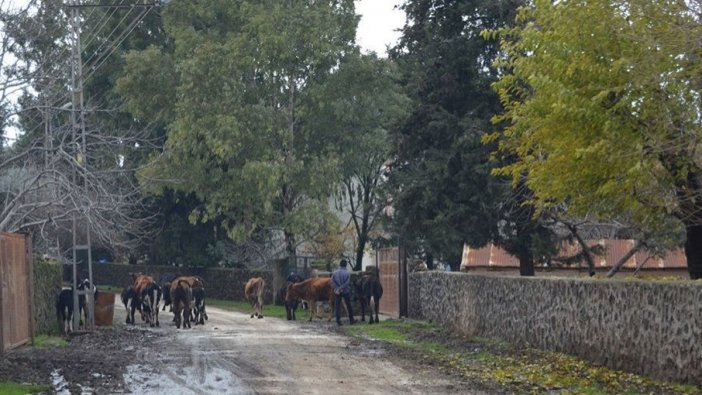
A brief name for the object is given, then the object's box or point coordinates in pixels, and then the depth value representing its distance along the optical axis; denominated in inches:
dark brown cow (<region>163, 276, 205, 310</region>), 1424.8
